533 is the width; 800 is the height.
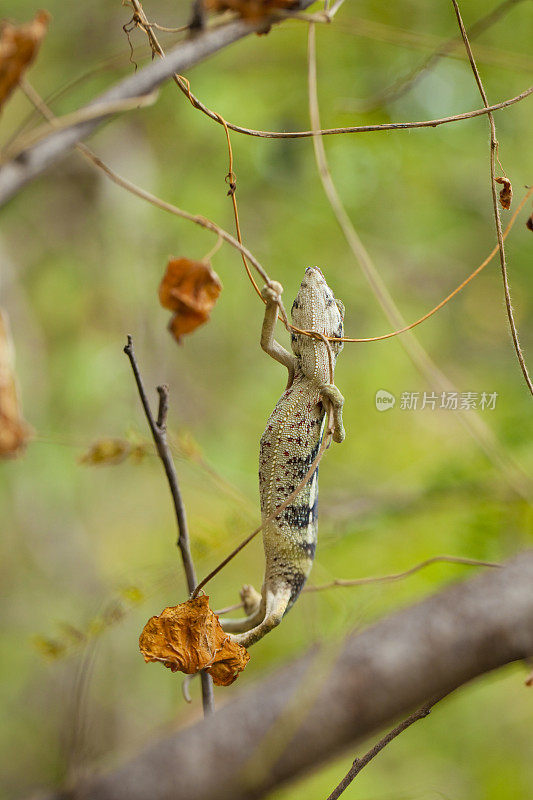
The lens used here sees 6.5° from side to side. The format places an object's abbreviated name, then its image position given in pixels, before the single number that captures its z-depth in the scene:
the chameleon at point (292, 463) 1.30
